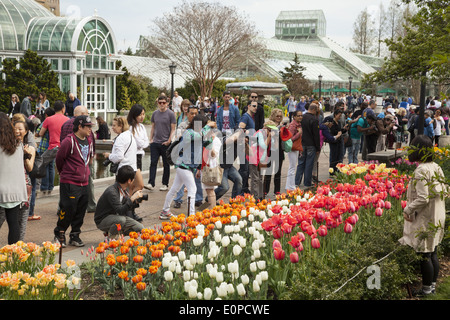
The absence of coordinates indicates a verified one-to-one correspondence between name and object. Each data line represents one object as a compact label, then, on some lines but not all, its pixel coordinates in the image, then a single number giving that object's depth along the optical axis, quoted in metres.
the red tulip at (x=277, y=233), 4.98
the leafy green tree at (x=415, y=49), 10.67
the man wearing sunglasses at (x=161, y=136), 10.80
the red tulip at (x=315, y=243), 4.81
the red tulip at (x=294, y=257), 4.51
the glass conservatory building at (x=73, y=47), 29.06
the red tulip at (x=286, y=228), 5.06
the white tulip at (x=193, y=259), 4.50
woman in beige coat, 5.14
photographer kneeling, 6.35
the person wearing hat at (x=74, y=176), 6.77
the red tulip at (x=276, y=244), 4.66
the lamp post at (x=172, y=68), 24.65
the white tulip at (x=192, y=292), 3.89
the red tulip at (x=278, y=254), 4.50
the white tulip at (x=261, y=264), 4.38
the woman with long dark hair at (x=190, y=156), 8.21
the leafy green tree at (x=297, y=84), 45.56
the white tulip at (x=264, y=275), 4.22
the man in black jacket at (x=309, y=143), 10.98
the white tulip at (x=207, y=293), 3.75
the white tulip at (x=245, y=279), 4.05
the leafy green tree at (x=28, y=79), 24.95
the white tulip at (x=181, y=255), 4.60
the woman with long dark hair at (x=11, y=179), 5.68
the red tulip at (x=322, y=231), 4.99
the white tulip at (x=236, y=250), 4.73
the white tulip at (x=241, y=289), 3.94
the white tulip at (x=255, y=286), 4.02
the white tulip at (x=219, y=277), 4.12
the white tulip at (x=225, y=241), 4.99
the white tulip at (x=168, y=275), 4.27
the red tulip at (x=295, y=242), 4.71
